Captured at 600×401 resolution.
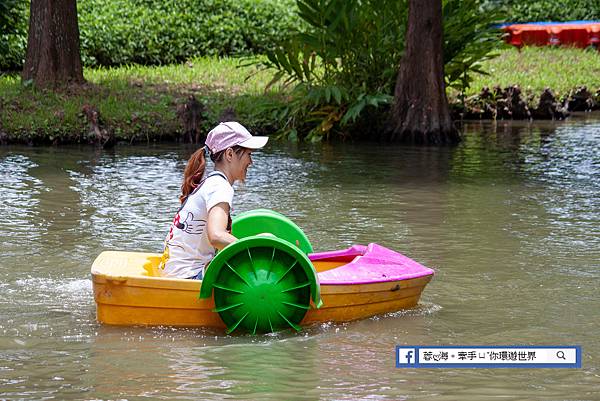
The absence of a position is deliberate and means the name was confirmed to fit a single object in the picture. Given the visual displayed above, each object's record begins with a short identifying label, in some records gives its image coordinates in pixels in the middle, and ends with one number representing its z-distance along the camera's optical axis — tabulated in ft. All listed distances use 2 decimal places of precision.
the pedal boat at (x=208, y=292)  36.37
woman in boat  36.95
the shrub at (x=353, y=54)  94.19
